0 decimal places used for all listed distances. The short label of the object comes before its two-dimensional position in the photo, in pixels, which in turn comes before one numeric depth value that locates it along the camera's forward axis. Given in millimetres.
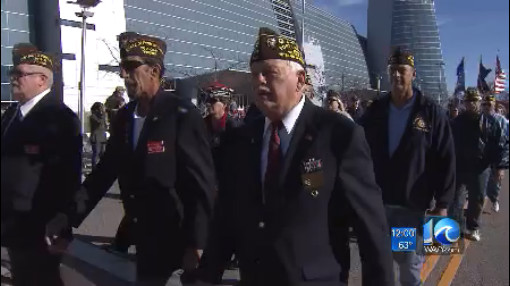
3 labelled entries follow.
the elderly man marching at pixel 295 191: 1571
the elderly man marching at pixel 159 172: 1949
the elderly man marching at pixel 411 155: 2814
